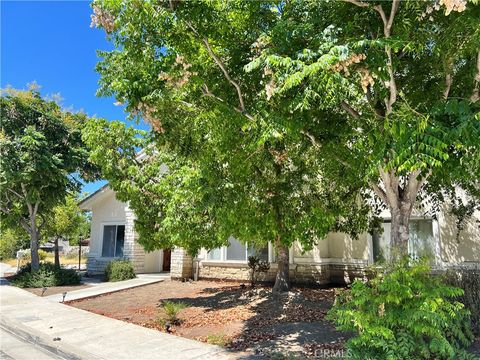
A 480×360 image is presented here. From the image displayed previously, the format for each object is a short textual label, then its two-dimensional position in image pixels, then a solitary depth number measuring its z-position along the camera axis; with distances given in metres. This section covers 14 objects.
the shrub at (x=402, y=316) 5.20
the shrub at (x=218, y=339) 7.59
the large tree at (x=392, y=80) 4.89
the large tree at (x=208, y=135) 6.43
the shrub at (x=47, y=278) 17.03
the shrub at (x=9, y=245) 35.22
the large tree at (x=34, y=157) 16.92
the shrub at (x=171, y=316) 9.50
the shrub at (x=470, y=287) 7.47
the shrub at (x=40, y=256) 29.09
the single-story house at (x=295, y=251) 11.75
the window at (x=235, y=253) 16.17
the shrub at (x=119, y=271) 18.39
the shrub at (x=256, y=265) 14.95
